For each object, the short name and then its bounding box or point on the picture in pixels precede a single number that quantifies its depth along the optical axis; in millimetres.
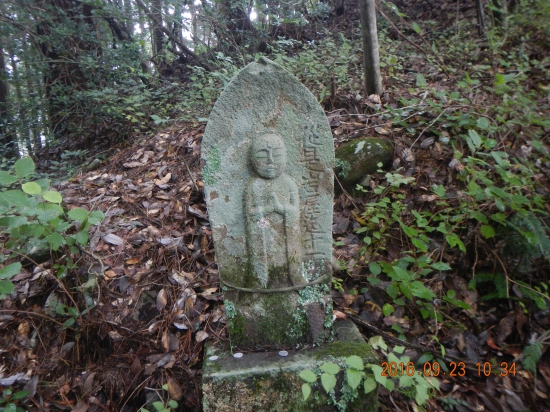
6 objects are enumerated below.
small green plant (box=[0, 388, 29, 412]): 2037
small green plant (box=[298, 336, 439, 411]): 1494
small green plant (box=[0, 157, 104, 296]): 1838
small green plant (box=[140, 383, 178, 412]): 1864
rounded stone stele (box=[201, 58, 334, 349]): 1919
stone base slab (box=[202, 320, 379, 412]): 1799
